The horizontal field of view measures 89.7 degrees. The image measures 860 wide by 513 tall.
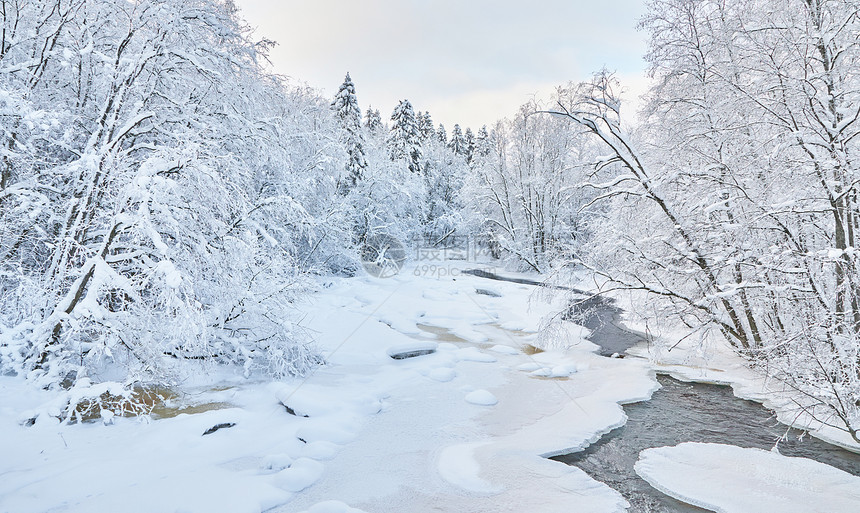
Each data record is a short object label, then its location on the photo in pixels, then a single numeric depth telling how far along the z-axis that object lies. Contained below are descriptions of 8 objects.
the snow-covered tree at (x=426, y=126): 51.97
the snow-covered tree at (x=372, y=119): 48.91
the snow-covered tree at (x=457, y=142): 51.81
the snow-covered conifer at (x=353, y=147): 23.36
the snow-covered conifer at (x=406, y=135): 37.00
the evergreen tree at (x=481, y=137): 49.49
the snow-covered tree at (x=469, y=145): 55.88
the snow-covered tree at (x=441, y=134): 53.31
